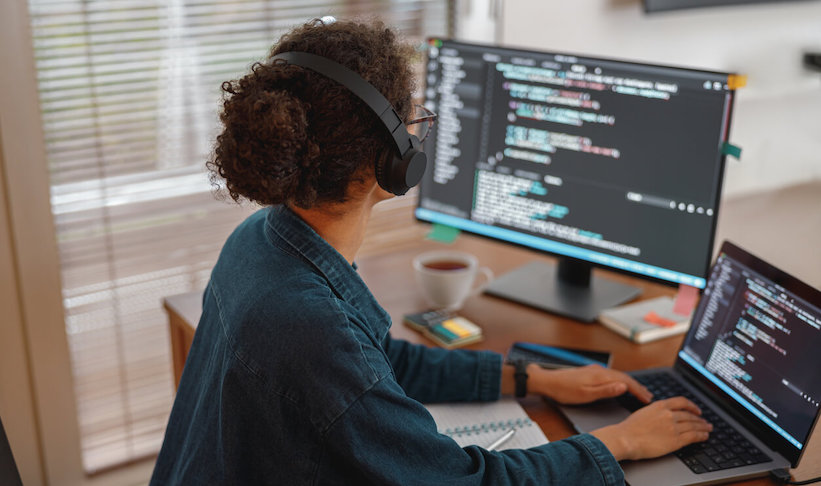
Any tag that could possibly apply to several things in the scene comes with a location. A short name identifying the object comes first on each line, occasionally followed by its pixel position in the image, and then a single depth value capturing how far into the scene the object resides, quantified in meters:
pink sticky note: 1.46
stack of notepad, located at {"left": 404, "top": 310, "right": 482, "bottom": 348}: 1.47
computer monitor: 1.41
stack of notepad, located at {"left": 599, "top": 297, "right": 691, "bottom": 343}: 1.49
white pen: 1.18
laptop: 1.10
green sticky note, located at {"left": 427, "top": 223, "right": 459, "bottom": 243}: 1.70
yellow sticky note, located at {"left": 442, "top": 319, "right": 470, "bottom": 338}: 1.49
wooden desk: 1.42
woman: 0.90
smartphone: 1.39
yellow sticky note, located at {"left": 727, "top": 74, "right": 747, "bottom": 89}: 1.33
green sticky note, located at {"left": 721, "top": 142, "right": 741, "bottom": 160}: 1.34
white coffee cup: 1.56
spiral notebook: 1.20
